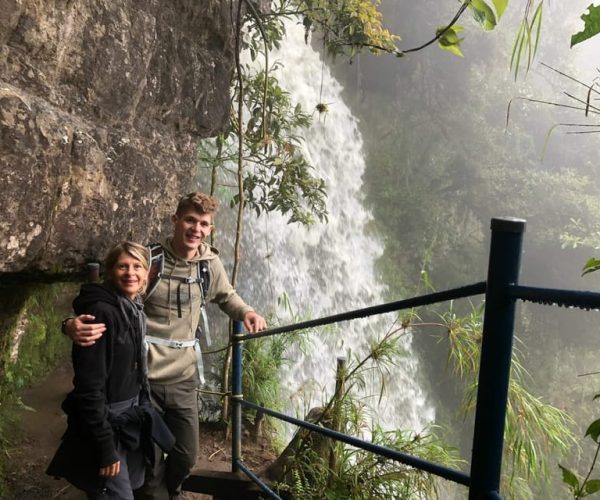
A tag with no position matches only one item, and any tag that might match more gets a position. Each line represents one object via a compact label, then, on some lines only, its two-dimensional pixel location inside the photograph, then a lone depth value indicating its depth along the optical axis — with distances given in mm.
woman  1686
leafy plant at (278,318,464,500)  2354
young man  2188
